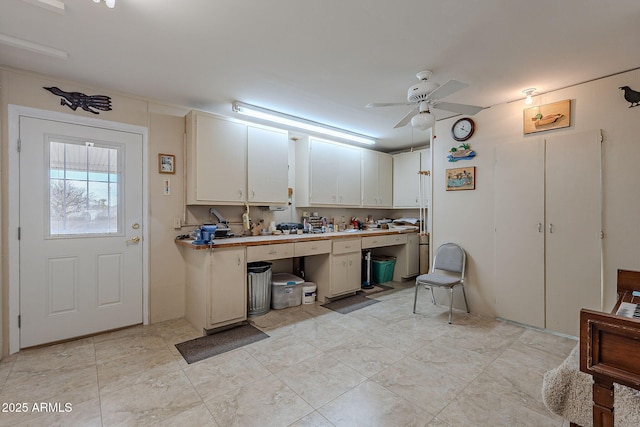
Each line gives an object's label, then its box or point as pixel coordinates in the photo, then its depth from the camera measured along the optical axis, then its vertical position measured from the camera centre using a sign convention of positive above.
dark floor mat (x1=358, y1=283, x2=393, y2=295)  4.32 -1.26
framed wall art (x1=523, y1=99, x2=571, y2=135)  2.79 +1.01
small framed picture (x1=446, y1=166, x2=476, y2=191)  3.43 +0.43
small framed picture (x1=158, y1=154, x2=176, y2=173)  3.20 +0.56
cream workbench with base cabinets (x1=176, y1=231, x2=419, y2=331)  2.88 -0.66
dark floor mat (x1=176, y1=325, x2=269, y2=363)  2.48 -1.29
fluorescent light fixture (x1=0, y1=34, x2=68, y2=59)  2.00 +1.24
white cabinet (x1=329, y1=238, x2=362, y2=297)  3.87 -0.79
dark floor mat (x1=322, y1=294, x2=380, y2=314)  3.60 -1.26
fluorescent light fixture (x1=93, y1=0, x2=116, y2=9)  1.54 +1.17
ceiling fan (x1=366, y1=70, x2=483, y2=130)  2.35 +0.99
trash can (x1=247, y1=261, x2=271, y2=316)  3.32 -0.96
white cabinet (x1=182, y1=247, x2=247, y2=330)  2.86 -0.82
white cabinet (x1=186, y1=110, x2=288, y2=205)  3.19 +0.61
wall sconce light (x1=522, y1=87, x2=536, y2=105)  2.85 +1.25
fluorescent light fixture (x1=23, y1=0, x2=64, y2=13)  1.65 +1.25
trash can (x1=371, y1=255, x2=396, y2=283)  4.84 -1.02
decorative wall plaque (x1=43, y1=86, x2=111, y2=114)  2.65 +1.10
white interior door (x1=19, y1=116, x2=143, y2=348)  2.54 -0.20
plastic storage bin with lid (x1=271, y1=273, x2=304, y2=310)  3.61 -1.07
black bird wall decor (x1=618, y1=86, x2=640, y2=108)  2.42 +1.04
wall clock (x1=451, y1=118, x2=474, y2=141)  3.45 +1.06
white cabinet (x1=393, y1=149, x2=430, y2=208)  5.05 +0.67
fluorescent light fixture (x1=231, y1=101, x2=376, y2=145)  3.31 +1.24
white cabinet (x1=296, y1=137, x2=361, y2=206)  4.30 +0.62
